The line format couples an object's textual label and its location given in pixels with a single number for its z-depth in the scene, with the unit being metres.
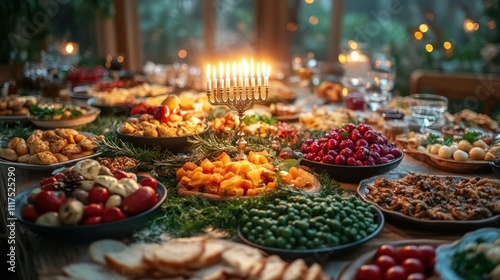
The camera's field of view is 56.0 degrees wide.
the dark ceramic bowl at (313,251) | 1.73
